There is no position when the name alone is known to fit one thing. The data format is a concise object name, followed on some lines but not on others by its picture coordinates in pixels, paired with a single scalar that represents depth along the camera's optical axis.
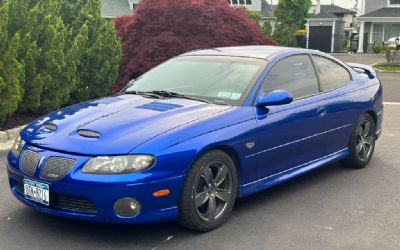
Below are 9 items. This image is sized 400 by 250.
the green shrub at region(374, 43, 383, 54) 38.19
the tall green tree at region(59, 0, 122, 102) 9.78
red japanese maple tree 11.12
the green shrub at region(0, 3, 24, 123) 7.66
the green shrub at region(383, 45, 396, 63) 26.48
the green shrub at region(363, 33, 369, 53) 40.84
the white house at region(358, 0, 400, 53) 39.62
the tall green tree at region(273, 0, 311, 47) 43.22
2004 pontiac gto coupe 3.91
